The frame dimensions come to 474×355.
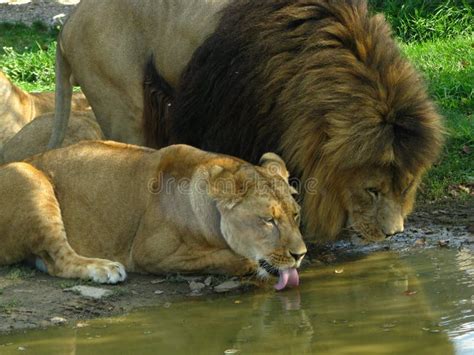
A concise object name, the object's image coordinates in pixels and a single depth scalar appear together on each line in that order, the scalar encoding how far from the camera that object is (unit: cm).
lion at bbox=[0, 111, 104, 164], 1584
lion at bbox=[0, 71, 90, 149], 1829
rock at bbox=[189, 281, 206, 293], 1178
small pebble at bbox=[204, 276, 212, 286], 1188
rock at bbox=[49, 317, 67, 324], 1080
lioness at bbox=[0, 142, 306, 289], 1151
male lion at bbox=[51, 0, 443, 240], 1195
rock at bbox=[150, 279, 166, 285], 1203
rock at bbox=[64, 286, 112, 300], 1139
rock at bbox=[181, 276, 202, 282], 1200
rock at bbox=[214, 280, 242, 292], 1172
